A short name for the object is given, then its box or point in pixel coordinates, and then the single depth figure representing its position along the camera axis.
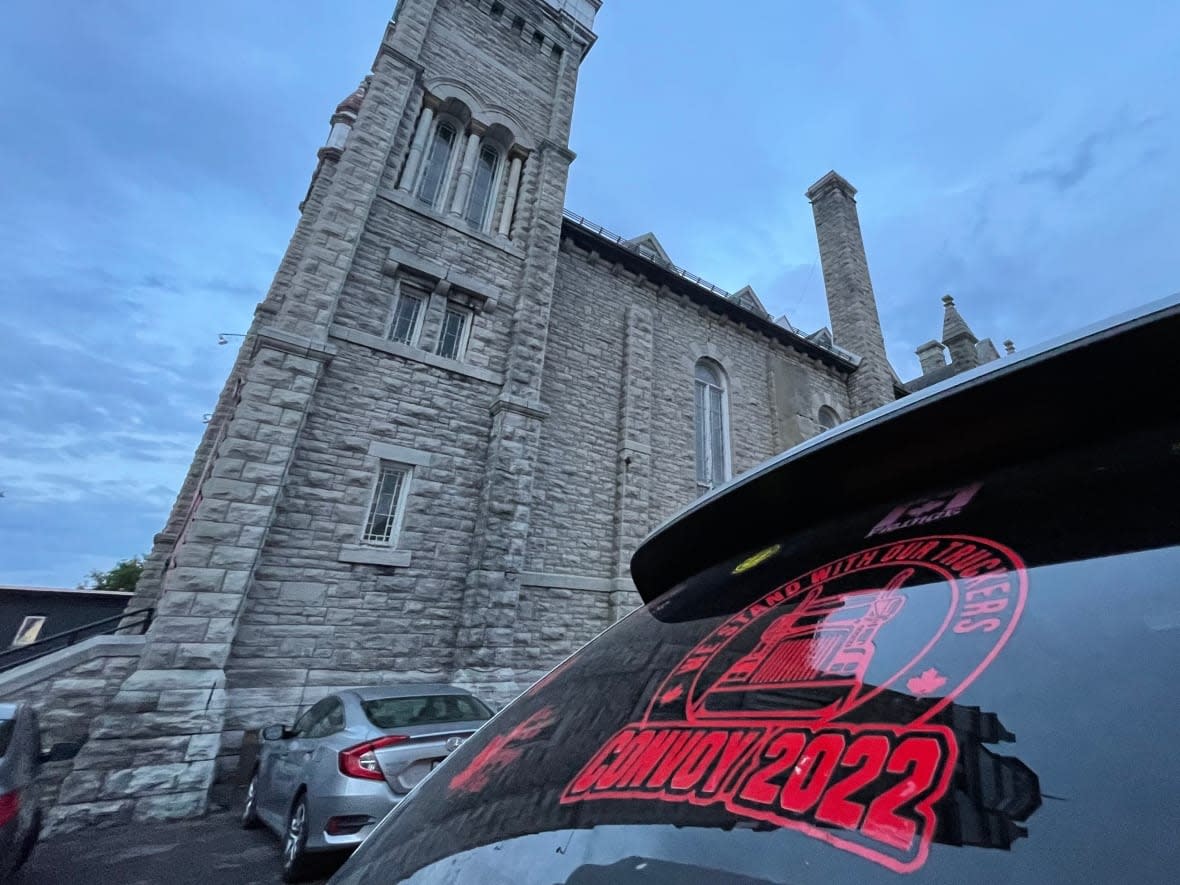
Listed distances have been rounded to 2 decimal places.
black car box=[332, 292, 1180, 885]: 0.49
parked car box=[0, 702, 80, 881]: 3.01
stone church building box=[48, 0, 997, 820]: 6.11
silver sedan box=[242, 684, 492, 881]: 3.58
